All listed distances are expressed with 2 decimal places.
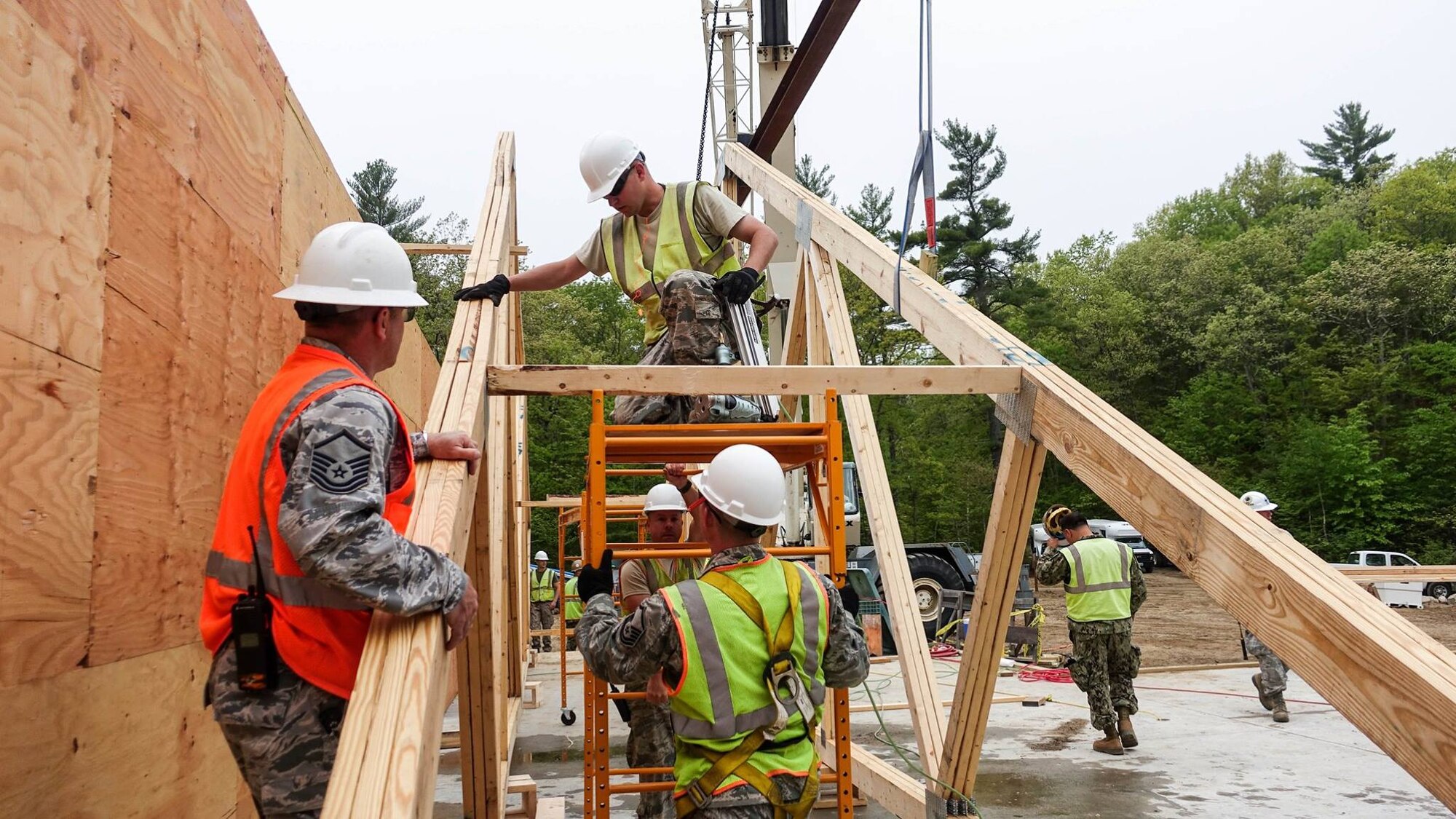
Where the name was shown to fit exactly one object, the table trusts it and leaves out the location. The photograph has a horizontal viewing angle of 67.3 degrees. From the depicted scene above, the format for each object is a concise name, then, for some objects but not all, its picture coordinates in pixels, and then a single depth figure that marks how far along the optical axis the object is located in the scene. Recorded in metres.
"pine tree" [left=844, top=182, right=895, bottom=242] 48.81
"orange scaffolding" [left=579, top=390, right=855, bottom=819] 3.59
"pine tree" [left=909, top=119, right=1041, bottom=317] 47.47
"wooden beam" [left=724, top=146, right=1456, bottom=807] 2.04
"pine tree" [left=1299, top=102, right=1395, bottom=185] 56.78
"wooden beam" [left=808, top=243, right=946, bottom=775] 4.62
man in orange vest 1.97
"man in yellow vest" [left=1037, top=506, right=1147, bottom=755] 7.94
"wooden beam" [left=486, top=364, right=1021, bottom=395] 3.69
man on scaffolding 4.57
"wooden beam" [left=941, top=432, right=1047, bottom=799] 3.94
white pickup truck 19.56
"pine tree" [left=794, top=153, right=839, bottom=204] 51.66
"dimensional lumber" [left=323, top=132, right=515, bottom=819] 1.69
